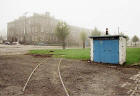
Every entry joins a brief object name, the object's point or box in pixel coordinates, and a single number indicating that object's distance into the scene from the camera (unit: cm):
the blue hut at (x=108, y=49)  1155
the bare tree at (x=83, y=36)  6062
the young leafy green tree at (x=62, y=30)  3728
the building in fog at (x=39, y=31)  6869
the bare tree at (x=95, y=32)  5994
